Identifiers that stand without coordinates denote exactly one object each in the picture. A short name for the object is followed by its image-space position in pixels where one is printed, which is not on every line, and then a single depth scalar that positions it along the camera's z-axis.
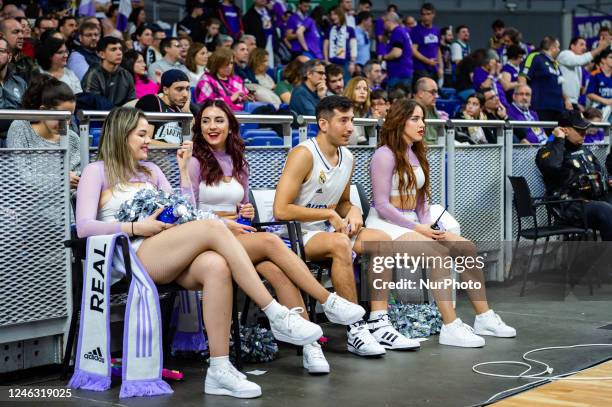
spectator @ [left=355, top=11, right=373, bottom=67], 13.85
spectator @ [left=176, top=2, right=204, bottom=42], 11.85
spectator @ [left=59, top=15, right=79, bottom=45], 9.24
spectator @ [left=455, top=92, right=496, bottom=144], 8.87
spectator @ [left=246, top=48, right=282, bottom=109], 10.09
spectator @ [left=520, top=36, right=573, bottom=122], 11.73
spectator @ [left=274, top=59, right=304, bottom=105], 9.56
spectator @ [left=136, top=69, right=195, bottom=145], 6.54
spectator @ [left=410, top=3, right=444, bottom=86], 13.75
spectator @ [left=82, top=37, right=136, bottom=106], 7.55
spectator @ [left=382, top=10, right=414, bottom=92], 13.07
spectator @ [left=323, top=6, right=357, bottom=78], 13.12
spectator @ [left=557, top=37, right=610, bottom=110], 12.88
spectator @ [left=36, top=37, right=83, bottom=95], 7.51
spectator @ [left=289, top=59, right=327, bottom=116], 8.23
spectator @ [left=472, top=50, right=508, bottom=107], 11.61
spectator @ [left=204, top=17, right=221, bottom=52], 11.43
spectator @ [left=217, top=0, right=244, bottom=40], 12.47
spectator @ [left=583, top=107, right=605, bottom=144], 9.80
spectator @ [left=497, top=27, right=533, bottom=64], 14.16
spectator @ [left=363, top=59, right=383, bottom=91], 11.13
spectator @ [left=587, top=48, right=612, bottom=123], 12.47
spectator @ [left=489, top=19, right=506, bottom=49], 15.77
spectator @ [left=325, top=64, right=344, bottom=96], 8.62
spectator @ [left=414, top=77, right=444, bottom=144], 8.21
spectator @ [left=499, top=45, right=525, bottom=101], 12.34
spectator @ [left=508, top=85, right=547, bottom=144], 9.76
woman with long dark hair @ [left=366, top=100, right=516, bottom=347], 6.02
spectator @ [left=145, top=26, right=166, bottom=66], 10.16
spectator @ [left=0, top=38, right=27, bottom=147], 6.80
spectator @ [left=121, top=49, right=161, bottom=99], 8.37
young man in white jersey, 5.48
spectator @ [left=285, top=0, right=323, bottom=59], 12.90
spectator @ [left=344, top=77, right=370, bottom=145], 8.05
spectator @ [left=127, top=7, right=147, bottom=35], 11.67
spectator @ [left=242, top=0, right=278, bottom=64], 12.50
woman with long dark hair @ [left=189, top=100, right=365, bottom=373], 5.10
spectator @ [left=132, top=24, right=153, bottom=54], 10.49
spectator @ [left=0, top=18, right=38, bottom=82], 7.51
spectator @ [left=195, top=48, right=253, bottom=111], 8.44
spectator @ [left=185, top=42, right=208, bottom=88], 9.38
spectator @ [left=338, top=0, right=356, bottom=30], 13.68
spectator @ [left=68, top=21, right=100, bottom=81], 8.47
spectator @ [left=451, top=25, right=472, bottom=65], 15.01
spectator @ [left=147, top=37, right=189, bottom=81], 9.32
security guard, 8.20
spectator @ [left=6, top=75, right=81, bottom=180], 5.17
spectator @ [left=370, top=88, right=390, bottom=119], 8.74
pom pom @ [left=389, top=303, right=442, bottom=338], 6.00
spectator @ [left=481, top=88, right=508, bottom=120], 9.84
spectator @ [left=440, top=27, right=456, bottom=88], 14.48
